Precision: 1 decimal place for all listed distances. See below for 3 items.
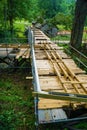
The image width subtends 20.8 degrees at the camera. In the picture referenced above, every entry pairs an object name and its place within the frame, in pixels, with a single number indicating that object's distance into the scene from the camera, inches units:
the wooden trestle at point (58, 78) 187.0
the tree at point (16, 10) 1105.3
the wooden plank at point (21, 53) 512.2
